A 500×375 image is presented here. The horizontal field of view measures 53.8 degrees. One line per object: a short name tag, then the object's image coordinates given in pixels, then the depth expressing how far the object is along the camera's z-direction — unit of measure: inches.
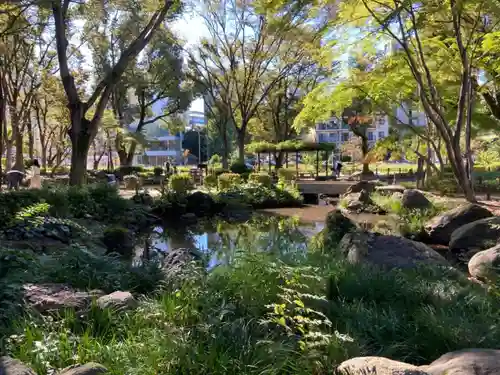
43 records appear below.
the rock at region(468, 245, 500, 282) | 238.4
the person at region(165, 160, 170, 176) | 1242.6
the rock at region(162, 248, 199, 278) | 199.5
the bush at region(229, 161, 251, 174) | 1056.2
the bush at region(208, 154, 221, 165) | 1873.9
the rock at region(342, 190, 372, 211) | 615.3
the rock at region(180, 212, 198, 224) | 569.9
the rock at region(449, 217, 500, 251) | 327.0
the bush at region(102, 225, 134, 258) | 356.6
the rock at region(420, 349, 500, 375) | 104.5
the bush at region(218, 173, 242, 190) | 755.7
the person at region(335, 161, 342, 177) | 1331.6
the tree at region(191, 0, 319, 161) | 943.7
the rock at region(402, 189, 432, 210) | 502.0
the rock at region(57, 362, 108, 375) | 110.4
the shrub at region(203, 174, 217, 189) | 830.3
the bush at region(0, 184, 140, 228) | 371.6
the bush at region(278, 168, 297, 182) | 914.1
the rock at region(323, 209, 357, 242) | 353.4
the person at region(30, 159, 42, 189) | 679.9
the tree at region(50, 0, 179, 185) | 510.0
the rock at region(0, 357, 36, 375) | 107.4
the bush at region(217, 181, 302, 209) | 688.4
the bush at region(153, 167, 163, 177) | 1171.1
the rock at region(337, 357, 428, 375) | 107.3
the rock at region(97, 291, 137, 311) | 156.4
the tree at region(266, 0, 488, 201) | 388.8
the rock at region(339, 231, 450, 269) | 245.0
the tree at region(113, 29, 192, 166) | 1239.5
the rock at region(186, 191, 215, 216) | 622.2
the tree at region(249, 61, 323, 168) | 1240.7
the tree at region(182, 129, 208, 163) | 2663.1
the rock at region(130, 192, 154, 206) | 611.5
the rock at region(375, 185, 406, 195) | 683.4
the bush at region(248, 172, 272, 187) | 765.9
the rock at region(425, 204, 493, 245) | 387.9
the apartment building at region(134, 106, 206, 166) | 2719.5
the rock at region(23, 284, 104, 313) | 159.3
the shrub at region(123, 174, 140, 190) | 844.3
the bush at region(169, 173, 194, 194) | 650.0
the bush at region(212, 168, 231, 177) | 995.9
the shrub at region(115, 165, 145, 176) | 1221.7
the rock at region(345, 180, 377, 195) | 735.1
